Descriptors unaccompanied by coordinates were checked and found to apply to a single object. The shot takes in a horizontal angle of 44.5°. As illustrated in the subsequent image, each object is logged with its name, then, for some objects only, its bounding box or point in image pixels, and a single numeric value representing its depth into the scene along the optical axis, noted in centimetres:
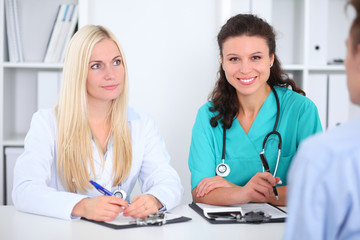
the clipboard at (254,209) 130
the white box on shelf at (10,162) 248
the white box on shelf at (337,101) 252
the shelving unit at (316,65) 251
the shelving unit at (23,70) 249
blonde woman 162
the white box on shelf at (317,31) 250
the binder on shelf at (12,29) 251
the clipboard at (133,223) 125
